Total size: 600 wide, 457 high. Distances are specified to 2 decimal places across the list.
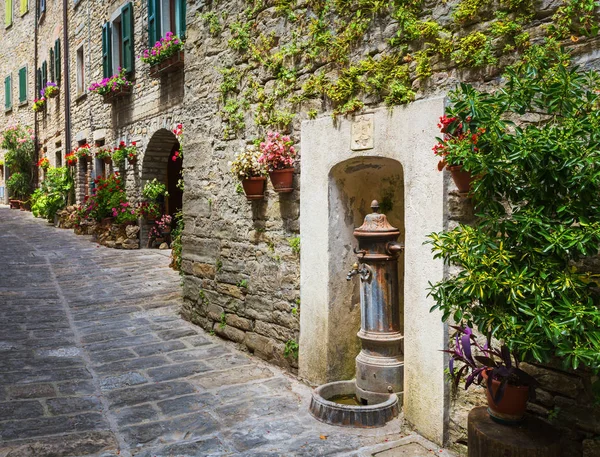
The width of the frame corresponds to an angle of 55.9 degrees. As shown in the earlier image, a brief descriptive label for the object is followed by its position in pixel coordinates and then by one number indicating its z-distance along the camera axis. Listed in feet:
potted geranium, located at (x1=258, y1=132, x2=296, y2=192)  14.35
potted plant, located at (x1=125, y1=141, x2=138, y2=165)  37.09
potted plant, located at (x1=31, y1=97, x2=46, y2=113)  61.62
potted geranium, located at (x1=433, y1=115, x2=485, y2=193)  7.91
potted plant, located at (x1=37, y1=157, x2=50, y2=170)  57.62
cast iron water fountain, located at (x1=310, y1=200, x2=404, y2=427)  12.35
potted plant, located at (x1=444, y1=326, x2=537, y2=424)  8.27
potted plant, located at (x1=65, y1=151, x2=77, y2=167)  48.11
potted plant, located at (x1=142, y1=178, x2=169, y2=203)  35.47
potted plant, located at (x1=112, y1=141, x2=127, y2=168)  37.52
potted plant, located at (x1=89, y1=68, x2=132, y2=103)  37.65
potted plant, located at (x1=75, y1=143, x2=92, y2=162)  46.83
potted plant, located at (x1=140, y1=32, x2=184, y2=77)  29.94
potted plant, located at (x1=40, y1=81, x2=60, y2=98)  55.77
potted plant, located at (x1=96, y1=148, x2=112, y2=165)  41.49
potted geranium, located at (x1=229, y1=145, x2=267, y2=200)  15.26
